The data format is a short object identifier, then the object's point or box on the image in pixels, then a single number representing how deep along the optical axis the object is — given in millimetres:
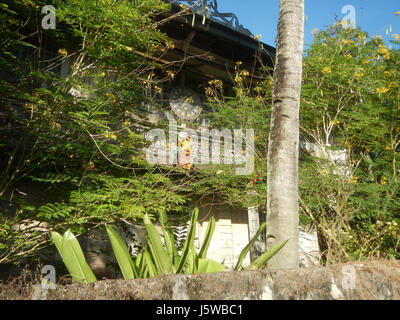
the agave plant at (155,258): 2836
